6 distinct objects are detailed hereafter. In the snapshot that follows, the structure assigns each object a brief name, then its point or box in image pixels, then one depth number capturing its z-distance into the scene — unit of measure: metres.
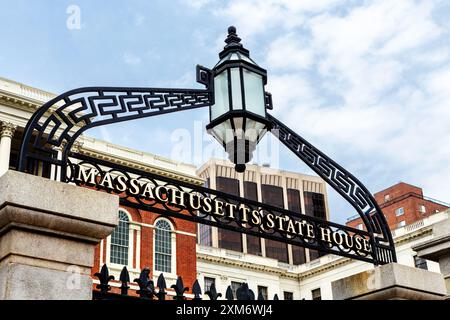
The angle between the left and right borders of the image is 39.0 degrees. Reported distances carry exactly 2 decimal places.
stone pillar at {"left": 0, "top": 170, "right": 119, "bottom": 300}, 3.99
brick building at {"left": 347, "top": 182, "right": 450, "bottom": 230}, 77.19
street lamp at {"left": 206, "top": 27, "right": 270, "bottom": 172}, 5.65
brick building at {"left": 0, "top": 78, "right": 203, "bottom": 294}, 36.50
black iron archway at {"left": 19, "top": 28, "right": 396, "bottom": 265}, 4.79
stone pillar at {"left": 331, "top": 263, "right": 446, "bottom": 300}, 6.27
